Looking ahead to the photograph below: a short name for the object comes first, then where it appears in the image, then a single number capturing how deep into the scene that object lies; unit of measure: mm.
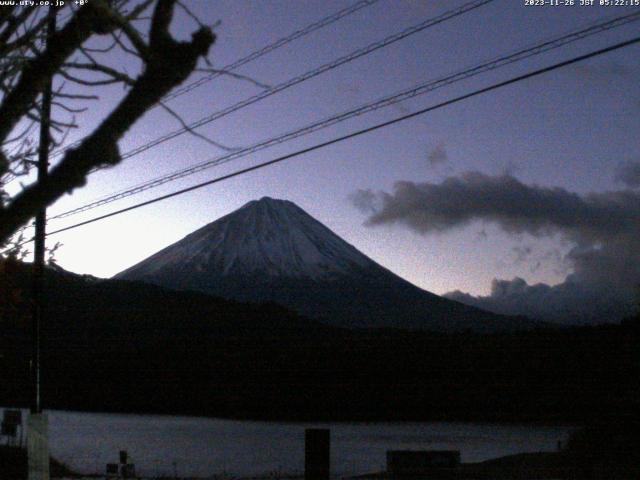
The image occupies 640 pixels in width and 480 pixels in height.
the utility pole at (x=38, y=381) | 14219
